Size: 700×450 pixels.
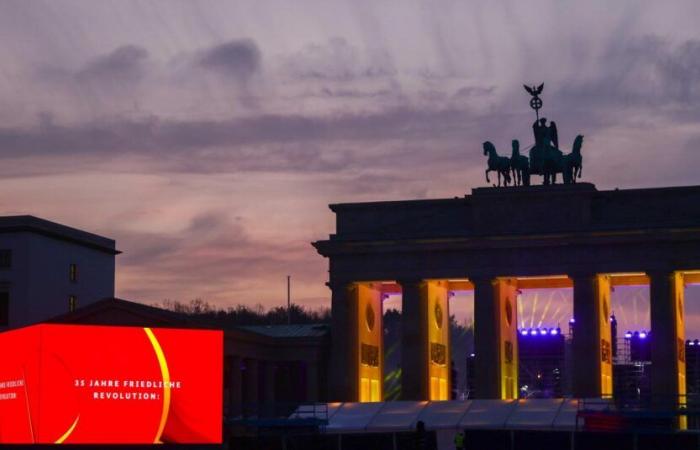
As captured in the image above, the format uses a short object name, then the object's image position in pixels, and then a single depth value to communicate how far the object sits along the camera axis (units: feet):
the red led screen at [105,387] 246.47
